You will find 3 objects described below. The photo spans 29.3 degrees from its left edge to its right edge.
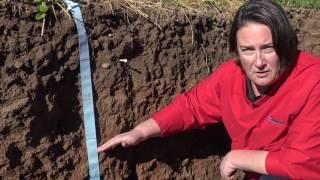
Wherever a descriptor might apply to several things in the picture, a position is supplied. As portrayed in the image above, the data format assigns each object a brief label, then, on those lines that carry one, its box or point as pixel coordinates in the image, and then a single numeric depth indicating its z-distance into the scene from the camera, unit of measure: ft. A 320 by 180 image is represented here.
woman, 8.05
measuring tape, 9.21
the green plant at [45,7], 8.78
